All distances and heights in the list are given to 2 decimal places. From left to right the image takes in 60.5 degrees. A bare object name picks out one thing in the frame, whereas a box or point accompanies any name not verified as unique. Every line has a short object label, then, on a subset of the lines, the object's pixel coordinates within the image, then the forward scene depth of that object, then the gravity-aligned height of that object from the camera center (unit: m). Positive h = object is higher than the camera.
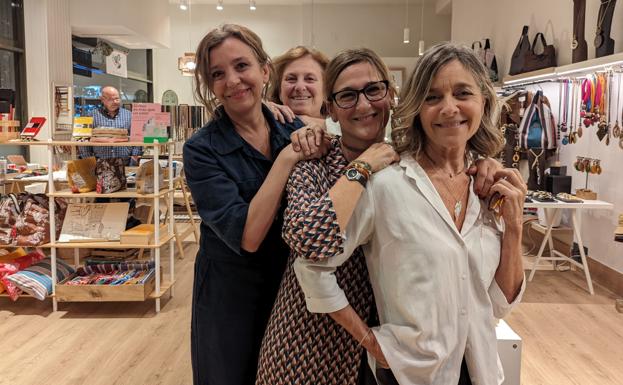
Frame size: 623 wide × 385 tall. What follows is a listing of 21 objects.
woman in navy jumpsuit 1.52 -0.17
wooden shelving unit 4.21 -0.87
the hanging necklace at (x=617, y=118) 4.88 +0.22
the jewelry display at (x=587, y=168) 5.07 -0.26
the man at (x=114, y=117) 6.02 +0.24
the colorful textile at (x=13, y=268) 4.36 -1.11
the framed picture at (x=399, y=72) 10.30 +1.38
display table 4.74 -0.76
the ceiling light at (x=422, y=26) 11.84 +2.52
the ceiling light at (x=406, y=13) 11.78 +2.81
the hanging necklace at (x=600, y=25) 4.88 +1.07
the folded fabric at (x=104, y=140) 4.22 -0.02
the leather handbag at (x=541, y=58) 6.04 +0.96
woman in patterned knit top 1.30 -0.41
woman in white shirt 1.19 -0.24
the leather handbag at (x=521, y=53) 6.57 +1.09
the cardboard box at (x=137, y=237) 4.23 -0.79
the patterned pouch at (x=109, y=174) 4.25 -0.30
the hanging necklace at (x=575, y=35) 5.32 +1.07
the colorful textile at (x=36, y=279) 4.34 -1.17
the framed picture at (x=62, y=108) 6.64 +0.38
